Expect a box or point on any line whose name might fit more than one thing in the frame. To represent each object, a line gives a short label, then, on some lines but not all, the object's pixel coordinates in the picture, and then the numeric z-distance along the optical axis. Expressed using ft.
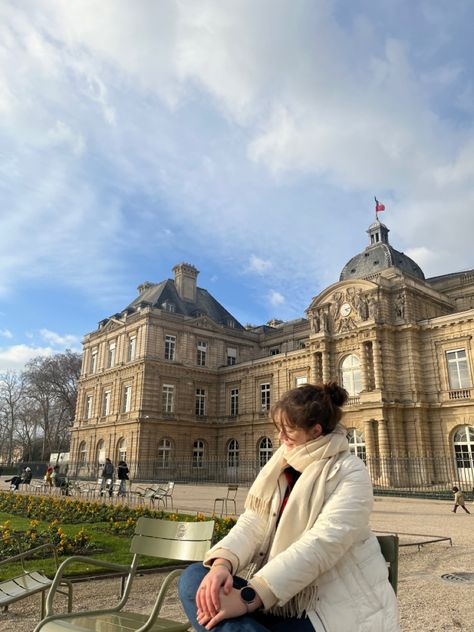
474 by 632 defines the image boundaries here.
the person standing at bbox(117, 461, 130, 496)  64.96
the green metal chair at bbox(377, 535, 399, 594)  10.14
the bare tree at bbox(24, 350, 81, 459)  164.55
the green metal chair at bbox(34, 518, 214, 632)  9.61
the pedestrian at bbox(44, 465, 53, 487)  73.77
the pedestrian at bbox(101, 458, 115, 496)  61.83
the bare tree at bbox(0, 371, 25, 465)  173.88
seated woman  7.66
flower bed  24.95
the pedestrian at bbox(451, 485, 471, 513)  47.39
